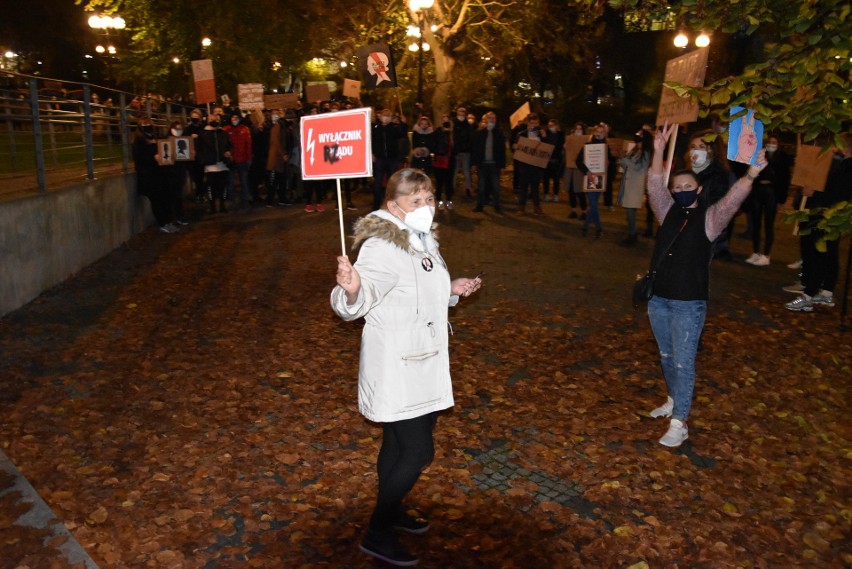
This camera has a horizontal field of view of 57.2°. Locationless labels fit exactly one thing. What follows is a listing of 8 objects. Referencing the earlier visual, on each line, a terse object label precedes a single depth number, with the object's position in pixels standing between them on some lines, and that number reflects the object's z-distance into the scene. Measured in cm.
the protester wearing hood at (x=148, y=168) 1402
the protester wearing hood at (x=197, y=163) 1656
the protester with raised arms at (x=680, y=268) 569
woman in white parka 396
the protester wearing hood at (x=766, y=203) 1252
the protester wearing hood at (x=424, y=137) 1733
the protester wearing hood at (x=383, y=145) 1656
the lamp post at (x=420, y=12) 2033
